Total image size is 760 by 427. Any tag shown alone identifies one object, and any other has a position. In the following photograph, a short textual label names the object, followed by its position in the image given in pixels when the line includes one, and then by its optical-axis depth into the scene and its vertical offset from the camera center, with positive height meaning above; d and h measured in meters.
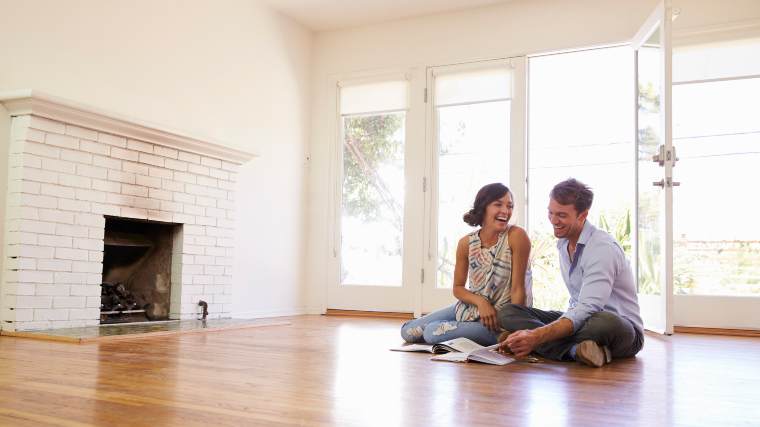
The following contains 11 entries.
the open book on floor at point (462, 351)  2.81 -0.38
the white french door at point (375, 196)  6.11 +0.60
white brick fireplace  3.78 +0.33
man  2.80 -0.16
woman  3.25 -0.04
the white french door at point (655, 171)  4.48 +0.67
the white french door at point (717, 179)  5.03 +0.72
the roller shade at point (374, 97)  6.25 +1.51
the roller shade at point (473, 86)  5.83 +1.53
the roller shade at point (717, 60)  5.04 +1.56
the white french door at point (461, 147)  5.78 +1.00
